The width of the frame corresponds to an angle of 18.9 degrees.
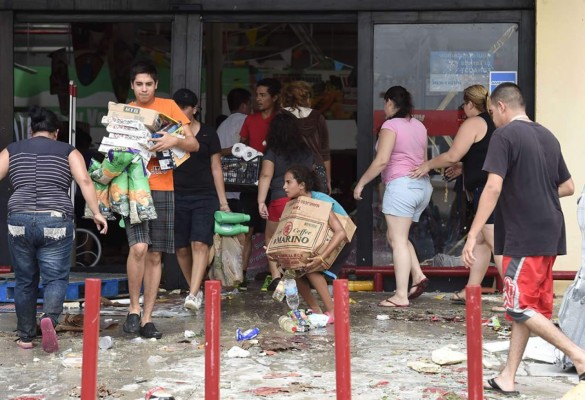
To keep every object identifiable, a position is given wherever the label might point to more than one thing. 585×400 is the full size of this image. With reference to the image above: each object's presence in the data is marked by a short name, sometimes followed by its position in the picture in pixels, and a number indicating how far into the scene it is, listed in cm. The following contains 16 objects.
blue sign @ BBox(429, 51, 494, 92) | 1678
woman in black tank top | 1512
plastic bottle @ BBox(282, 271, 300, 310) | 1390
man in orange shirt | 1299
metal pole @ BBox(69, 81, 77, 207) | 1603
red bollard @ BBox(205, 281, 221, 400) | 823
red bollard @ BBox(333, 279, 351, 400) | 825
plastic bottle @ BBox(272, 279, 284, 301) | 1413
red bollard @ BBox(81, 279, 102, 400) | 799
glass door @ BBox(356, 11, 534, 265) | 1670
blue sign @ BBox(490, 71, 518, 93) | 1672
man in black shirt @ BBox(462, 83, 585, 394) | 1026
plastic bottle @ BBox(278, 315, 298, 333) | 1357
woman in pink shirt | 1531
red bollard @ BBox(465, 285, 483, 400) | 849
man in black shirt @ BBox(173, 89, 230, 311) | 1468
